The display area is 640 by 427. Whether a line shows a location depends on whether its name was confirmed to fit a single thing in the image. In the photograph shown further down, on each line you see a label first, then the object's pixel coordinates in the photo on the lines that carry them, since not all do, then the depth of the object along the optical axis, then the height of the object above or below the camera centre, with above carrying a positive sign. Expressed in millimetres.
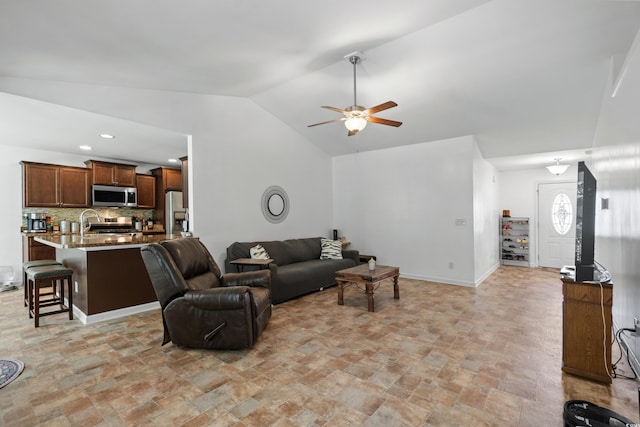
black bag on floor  1587 -1125
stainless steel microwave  6250 +344
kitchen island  3637 -800
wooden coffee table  4040 -914
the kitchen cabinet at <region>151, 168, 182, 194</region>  6906 +751
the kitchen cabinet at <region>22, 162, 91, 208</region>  5617 +517
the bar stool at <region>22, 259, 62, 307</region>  3836 -650
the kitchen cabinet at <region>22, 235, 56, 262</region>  5398 -669
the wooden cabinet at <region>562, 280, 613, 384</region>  2293 -925
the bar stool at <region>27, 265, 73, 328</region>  3492 -828
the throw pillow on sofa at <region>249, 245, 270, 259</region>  4871 -656
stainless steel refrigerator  6301 +1
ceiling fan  3286 +1069
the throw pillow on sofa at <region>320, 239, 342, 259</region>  5965 -744
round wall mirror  5617 +140
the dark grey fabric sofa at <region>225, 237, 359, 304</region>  4502 -917
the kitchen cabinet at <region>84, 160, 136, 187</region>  6281 +828
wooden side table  4332 -726
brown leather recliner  2822 -907
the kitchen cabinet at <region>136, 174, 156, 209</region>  6902 +492
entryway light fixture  6551 +886
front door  7000 -332
